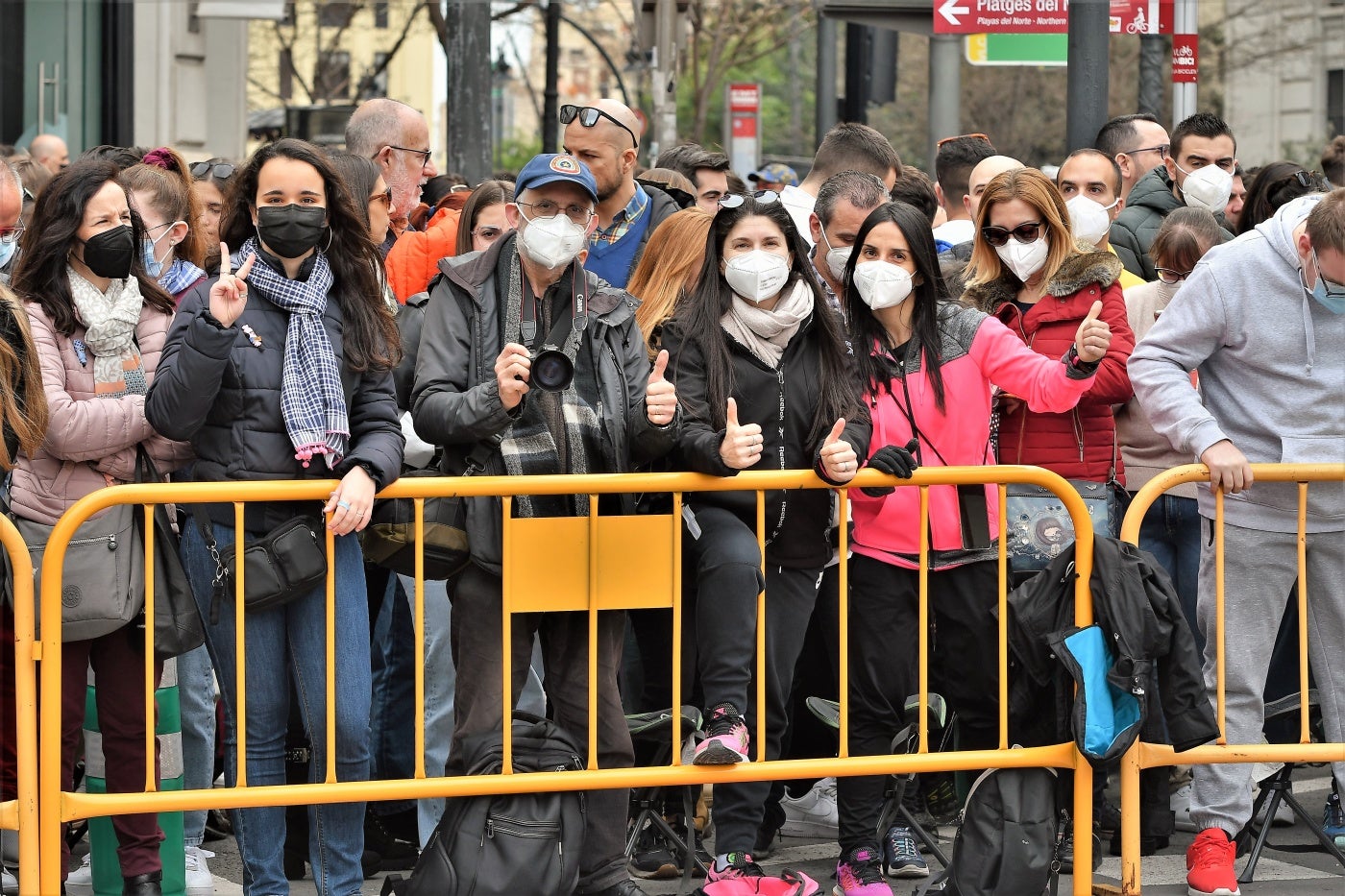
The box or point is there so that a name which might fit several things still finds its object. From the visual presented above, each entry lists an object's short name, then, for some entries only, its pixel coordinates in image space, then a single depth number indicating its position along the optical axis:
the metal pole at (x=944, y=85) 32.78
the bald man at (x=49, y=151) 21.59
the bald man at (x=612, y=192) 12.60
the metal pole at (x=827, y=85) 40.03
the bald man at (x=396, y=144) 14.02
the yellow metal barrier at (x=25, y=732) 8.98
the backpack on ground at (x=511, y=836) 9.49
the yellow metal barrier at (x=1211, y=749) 10.26
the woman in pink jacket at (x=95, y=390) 9.66
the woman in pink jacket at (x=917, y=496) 10.66
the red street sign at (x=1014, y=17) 19.42
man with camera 9.84
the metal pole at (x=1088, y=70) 16.73
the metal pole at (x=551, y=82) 45.56
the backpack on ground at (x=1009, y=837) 10.09
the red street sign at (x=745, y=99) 40.87
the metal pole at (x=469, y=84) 23.30
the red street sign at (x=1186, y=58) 21.92
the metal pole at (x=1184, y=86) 22.72
